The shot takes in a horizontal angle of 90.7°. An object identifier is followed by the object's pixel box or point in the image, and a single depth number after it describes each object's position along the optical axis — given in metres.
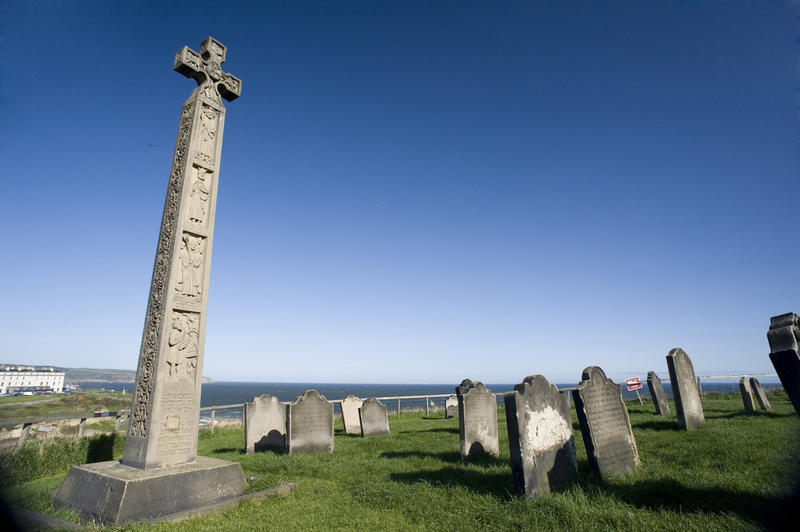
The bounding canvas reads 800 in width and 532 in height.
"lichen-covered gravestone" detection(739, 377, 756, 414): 11.30
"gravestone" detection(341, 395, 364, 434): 12.86
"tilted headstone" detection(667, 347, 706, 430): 8.60
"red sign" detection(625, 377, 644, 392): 16.06
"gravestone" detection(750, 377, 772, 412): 11.64
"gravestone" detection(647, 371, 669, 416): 12.45
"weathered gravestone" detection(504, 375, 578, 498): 4.77
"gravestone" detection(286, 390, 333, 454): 8.93
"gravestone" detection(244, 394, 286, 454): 9.42
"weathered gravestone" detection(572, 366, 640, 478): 5.39
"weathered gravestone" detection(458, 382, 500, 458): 7.49
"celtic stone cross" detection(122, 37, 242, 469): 5.03
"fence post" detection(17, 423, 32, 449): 7.10
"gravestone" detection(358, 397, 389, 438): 11.90
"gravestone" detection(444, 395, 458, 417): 17.02
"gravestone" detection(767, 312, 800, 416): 3.63
